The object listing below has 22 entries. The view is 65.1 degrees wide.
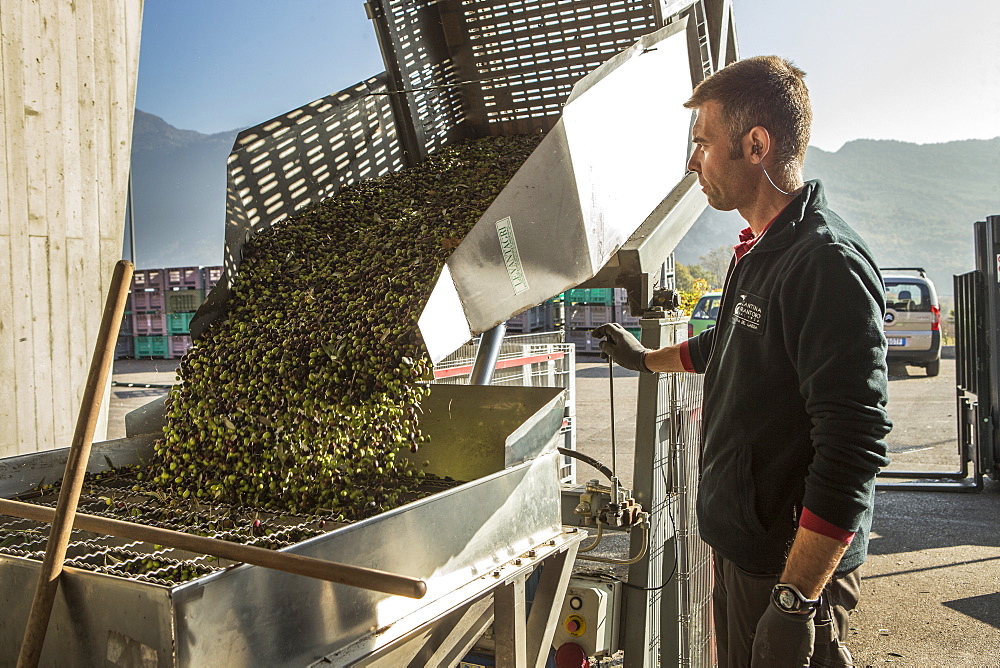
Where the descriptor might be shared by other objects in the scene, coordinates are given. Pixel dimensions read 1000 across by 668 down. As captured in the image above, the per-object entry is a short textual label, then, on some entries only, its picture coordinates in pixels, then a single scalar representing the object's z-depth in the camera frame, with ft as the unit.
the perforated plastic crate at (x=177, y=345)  56.29
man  5.27
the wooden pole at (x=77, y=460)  4.31
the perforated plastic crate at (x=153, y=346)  56.80
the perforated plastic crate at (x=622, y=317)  56.70
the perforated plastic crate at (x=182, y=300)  53.08
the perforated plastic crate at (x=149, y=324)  56.18
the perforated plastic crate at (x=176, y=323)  55.47
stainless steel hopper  4.29
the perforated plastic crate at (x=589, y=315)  56.65
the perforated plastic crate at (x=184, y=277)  53.72
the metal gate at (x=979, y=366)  21.89
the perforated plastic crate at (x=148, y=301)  55.72
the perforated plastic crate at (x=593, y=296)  56.39
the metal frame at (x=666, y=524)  9.00
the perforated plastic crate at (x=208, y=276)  53.47
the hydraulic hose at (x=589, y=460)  8.72
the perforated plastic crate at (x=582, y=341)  61.00
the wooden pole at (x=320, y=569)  4.40
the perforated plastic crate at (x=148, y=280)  55.83
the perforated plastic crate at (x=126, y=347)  58.13
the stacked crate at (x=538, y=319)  59.77
